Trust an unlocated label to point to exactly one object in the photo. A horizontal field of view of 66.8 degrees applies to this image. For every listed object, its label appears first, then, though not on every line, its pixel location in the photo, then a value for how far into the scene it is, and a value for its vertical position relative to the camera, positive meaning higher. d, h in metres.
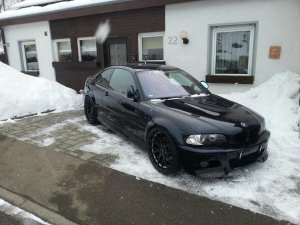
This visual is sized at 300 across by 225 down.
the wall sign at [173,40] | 6.73 +0.46
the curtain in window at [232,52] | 6.07 +0.07
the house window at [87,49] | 8.42 +0.33
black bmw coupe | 2.96 -0.91
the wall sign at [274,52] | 5.61 +0.04
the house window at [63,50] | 9.00 +0.33
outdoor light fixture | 6.48 +0.52
